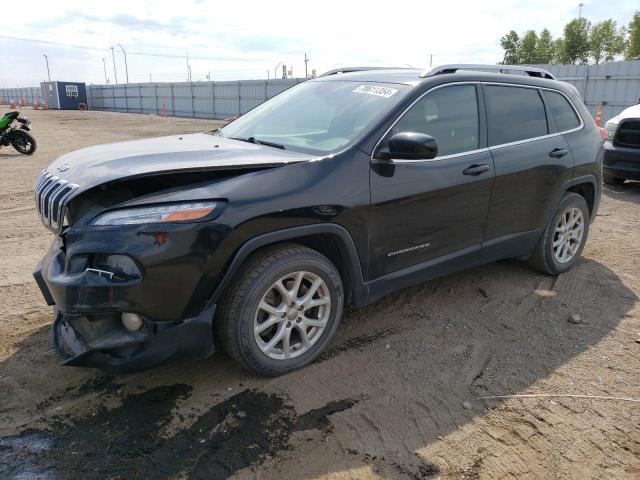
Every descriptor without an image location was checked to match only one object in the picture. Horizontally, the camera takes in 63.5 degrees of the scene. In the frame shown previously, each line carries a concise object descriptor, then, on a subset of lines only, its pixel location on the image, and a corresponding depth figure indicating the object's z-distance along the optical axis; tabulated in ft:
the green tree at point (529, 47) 208.85
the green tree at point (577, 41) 192.34
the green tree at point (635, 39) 156.97
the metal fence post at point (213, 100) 116.88
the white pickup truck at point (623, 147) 28.30
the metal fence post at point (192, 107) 124.16
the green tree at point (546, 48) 207.10
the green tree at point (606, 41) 191.62
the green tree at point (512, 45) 212.43
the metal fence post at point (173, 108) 132.05
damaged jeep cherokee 8.73
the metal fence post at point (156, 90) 139.13
